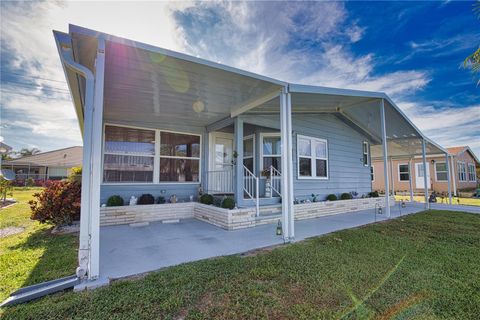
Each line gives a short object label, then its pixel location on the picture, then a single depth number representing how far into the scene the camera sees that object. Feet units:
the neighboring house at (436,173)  60.90
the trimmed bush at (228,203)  19.08
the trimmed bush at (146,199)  21.72
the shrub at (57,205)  17.56
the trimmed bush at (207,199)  22.17
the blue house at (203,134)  9.73
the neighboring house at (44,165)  82.76
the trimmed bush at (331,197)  27.55
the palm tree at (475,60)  10.81
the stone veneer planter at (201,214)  18.58
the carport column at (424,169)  32.59
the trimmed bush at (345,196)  28.92
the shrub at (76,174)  23.61
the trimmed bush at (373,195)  33.45
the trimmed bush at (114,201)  20.22
